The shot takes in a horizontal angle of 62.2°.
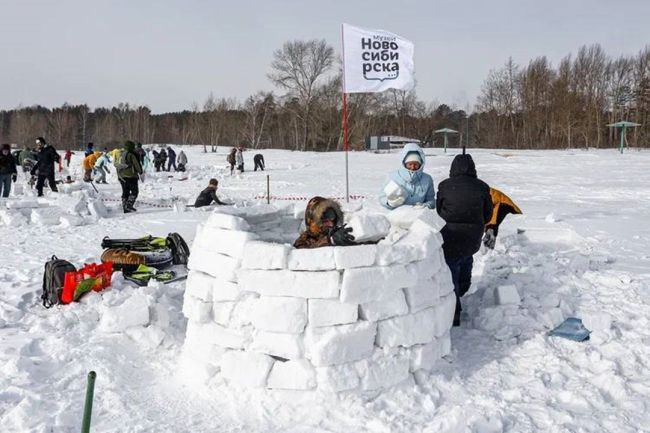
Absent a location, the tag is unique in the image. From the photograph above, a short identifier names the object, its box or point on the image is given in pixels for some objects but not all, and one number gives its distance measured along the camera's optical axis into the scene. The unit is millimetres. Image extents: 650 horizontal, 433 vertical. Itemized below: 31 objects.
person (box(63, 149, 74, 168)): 32603
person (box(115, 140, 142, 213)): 11164
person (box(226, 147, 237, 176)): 23172
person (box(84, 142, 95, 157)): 18769
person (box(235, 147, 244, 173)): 23844
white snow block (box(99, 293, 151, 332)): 4422
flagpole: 9891
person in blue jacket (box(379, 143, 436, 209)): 5039
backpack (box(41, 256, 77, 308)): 5180
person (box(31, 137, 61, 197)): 13195
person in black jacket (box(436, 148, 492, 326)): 4734
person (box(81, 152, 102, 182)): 17953
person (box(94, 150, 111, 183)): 18391
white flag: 9914
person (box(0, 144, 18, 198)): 12664
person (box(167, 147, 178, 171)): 28338
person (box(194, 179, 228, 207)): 11641
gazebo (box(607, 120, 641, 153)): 30547
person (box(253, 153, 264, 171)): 26209
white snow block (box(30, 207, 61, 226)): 9875
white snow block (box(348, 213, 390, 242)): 3883
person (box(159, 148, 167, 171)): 28616
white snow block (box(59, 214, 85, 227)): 9780
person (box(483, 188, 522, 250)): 6980
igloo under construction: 3488
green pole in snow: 2012
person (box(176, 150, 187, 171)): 27969
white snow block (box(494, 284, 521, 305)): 4742
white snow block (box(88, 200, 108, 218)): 10680
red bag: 5094
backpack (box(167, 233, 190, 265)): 6805
